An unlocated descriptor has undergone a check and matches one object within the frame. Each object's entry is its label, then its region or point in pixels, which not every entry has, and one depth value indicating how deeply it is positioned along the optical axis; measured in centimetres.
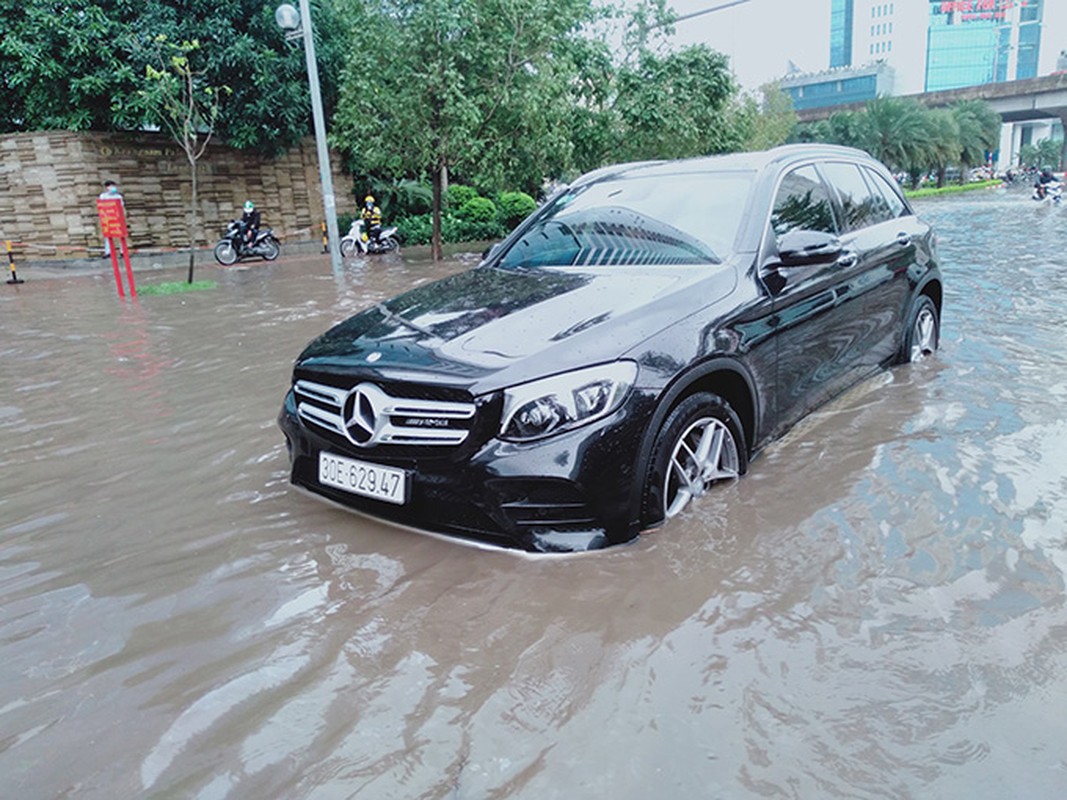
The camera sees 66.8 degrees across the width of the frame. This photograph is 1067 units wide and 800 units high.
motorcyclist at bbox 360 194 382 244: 1944
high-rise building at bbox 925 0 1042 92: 13950
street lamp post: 1362
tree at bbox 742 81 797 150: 3903
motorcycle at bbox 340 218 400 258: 1925
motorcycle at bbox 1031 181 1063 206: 2977
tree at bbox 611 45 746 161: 2083
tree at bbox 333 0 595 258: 1505
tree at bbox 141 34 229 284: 1331
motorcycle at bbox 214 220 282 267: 1722
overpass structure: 5759
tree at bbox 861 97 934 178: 4622
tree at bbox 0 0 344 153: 1568
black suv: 275
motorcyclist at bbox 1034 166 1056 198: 3025
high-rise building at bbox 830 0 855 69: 15238
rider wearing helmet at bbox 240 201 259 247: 1750
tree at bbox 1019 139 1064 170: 9288
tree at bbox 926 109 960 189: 4716
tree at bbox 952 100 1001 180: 5241
